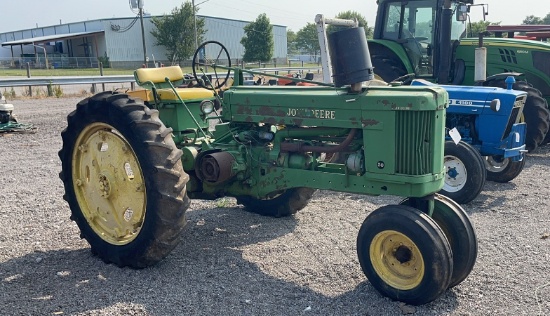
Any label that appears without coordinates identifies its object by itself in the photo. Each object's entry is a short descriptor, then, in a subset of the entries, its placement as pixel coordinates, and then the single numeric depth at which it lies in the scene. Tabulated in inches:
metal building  1948.8
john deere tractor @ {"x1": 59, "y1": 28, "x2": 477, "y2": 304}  141.2
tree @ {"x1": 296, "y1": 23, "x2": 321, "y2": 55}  3280.0
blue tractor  242.7
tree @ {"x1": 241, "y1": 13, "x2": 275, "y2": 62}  1760.6
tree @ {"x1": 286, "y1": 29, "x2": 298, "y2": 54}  4050.0
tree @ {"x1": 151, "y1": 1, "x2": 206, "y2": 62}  1761.8
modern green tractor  350.6
